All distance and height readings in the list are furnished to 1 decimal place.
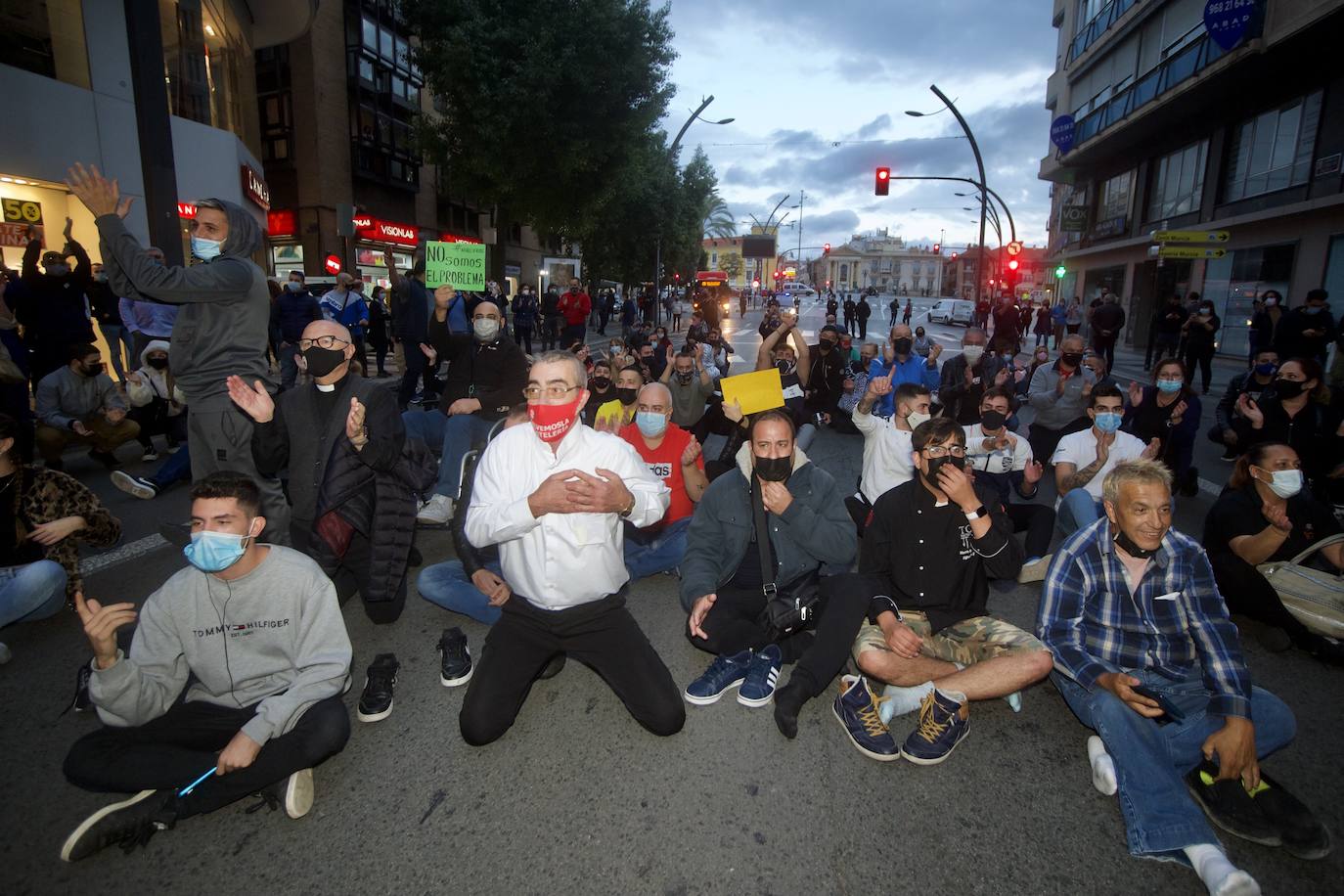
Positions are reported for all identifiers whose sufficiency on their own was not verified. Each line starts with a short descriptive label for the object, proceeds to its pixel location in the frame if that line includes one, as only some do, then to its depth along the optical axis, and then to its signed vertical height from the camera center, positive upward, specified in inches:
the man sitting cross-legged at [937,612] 127.1 -58.4
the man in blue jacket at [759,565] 141.5 -53.6
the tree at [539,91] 681.6 +220.2
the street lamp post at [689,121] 917.8 +257.2
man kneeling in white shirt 128.6 -45.2
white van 1610.5 +22.0
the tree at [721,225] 3331.7 +442.2
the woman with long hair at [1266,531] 162.1 -48.5
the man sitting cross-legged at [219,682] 103.0 -59.1
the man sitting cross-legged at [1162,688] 101.0 -58.4
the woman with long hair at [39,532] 154.5 -52.7
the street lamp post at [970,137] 790.5 +210.2
